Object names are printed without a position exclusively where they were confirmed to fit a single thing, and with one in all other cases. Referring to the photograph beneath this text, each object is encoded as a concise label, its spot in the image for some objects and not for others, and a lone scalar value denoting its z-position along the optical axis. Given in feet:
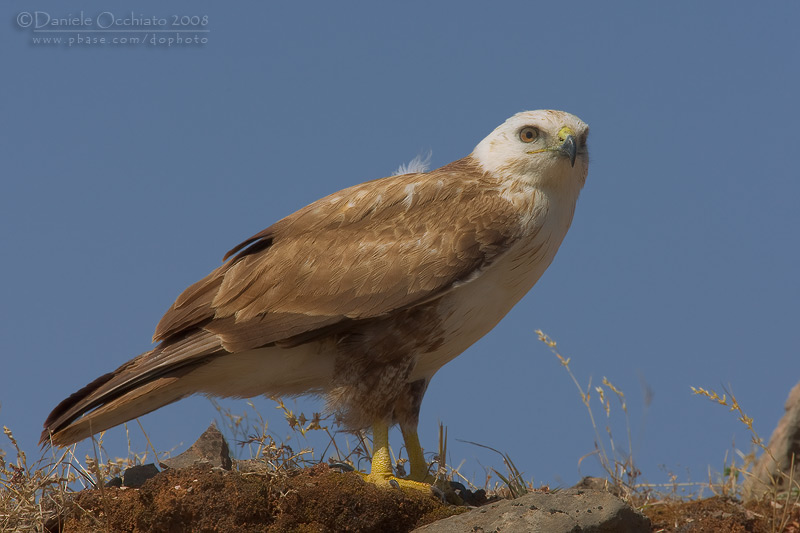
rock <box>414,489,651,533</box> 31.48
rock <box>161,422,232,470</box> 39.88
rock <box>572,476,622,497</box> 42.86
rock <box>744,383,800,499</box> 52.70
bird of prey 37.63
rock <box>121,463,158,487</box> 37.91
